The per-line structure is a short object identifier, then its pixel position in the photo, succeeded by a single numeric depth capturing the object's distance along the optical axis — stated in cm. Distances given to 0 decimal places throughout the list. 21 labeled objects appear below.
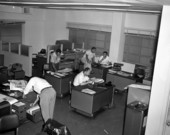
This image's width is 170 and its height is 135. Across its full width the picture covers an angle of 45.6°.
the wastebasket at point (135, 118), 412
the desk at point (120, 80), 713
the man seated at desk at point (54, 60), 762
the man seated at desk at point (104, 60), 848
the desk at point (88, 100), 539
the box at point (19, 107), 427
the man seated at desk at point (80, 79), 585
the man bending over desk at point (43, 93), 449
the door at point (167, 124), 375
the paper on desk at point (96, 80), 623
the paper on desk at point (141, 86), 443
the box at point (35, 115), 475
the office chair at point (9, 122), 365
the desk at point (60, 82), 657
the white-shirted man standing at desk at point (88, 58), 826
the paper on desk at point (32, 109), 468
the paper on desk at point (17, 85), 468
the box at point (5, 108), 376
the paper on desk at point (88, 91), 539
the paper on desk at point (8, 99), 422
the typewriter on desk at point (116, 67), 785
